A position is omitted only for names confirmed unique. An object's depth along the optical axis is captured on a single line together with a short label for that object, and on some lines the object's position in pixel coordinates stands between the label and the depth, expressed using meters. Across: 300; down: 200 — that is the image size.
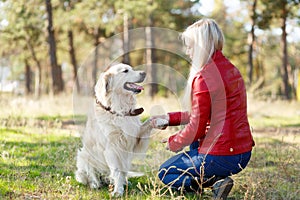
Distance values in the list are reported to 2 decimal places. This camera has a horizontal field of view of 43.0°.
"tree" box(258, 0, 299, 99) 18.25
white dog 3.98
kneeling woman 3.25
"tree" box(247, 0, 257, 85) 18.84
